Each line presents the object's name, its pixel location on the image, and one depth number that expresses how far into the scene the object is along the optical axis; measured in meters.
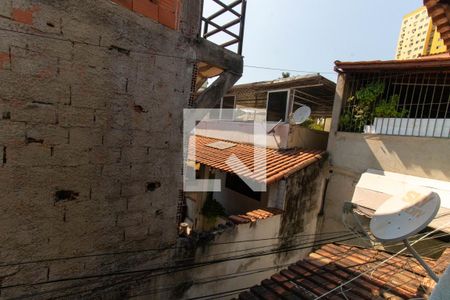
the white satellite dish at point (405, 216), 3.02
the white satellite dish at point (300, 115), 8.49
